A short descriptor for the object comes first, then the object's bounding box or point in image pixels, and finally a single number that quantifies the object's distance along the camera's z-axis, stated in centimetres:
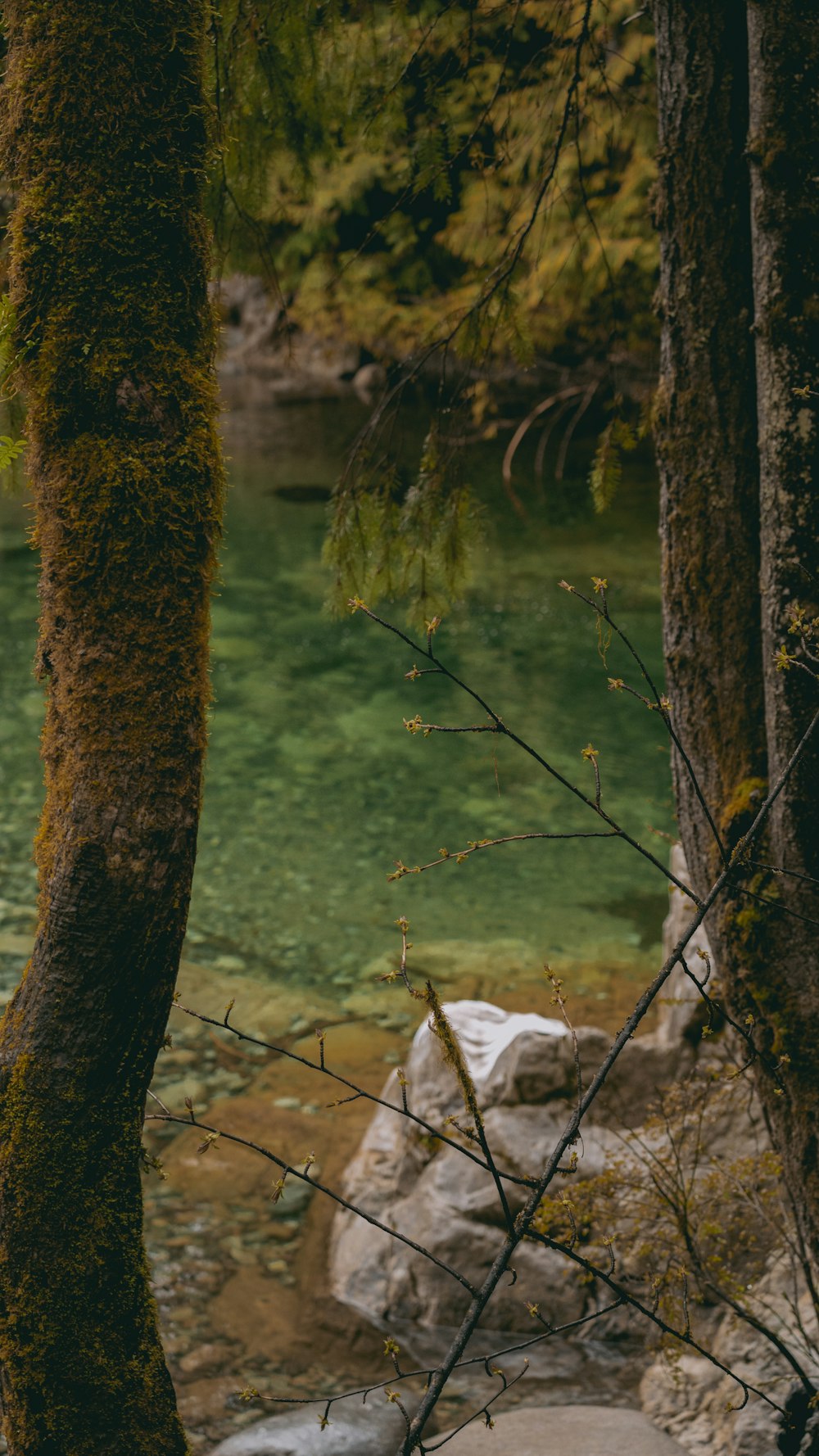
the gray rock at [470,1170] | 446
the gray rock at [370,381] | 2119
